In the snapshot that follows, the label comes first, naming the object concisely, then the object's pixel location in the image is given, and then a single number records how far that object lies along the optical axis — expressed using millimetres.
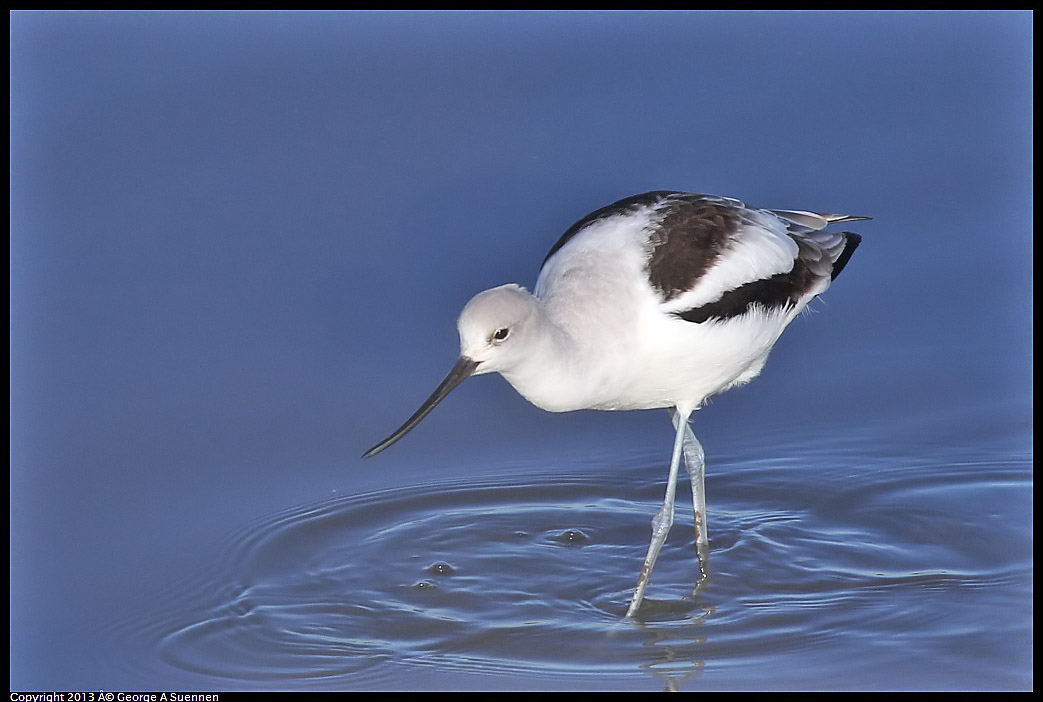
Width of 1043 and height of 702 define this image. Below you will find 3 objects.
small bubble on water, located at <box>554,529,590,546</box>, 11984
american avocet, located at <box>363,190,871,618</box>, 10266
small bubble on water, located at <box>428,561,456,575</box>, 11452
